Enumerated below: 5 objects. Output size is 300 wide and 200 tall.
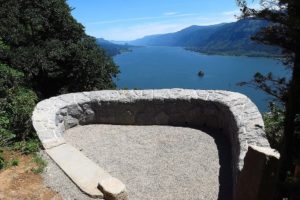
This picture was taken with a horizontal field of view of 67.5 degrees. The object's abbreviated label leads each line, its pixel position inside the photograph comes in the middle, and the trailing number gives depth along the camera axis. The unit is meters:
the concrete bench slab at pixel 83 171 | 3.67
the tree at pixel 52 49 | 8.86
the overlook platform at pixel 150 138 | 4.25
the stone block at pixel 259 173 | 3.26
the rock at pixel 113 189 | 3.55
